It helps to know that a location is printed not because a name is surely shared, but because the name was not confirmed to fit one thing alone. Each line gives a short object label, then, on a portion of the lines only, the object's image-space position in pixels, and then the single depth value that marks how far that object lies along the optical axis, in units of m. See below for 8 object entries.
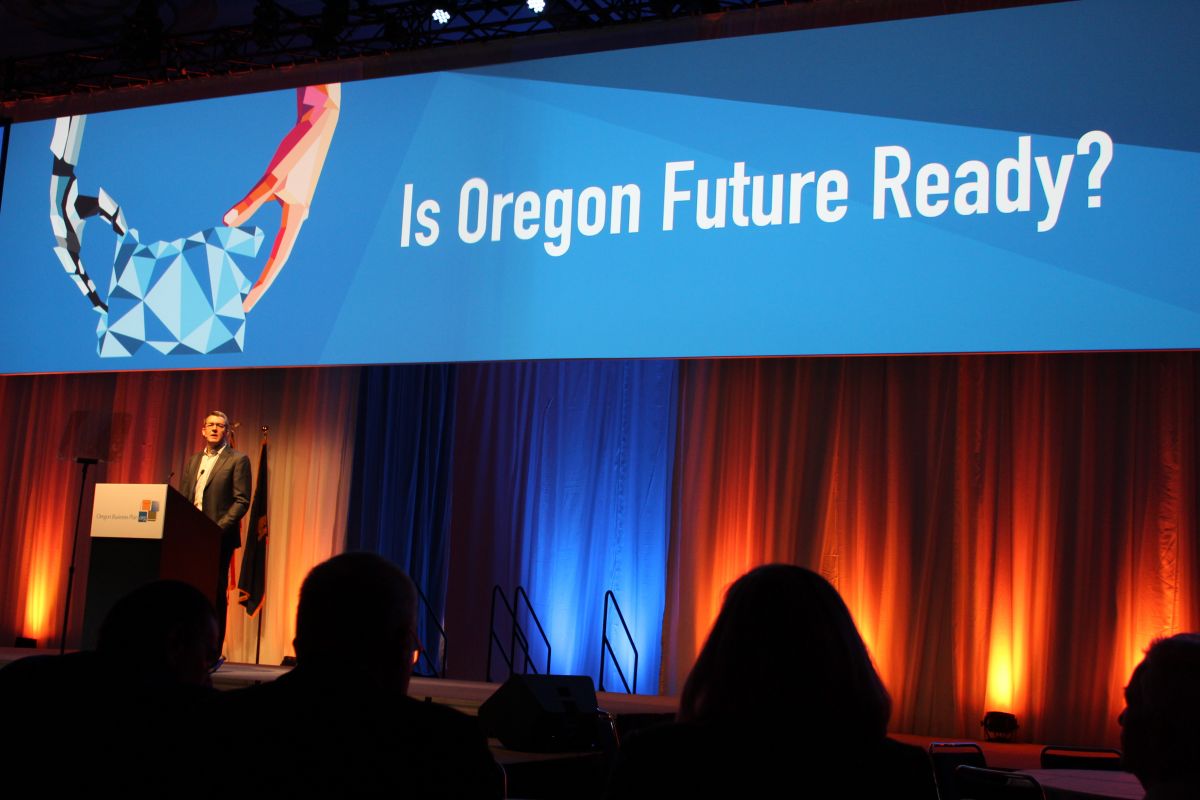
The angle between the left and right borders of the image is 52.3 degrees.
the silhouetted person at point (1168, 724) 1.76
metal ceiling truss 8.00
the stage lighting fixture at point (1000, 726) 7.57
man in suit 7.75
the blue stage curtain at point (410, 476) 9.44
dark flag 9.52
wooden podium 6.23
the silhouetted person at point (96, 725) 1.88
